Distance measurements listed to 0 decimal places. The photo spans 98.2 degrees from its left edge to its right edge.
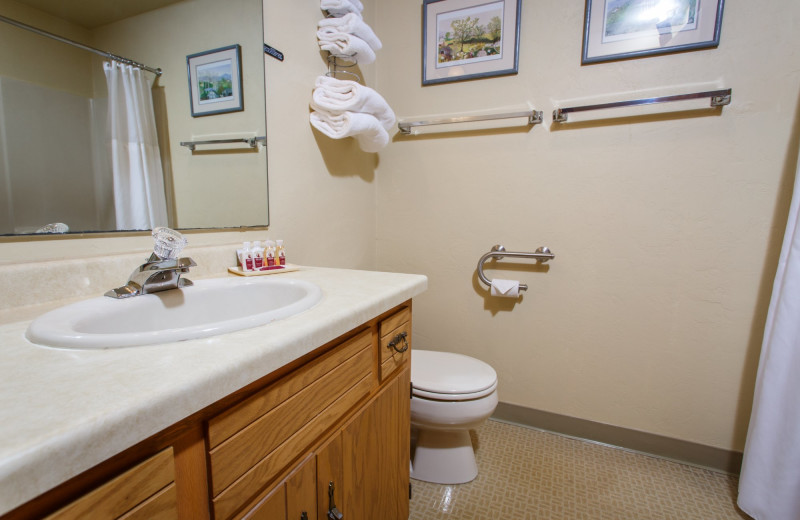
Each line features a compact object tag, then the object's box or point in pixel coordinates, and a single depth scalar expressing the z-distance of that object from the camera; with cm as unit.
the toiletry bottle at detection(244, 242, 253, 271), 97
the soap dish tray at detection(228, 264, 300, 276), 94
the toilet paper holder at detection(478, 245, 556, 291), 149
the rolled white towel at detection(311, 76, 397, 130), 121
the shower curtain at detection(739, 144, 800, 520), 107
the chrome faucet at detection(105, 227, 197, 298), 69
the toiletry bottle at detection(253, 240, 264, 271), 99
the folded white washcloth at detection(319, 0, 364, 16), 125
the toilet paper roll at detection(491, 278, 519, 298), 150
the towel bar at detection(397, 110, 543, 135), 143
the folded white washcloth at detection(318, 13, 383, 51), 125
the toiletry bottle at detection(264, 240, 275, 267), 103
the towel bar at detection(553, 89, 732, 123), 118
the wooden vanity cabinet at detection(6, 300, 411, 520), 34
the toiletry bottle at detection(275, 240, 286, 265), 105
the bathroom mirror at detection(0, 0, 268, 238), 62
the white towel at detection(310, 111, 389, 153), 122
